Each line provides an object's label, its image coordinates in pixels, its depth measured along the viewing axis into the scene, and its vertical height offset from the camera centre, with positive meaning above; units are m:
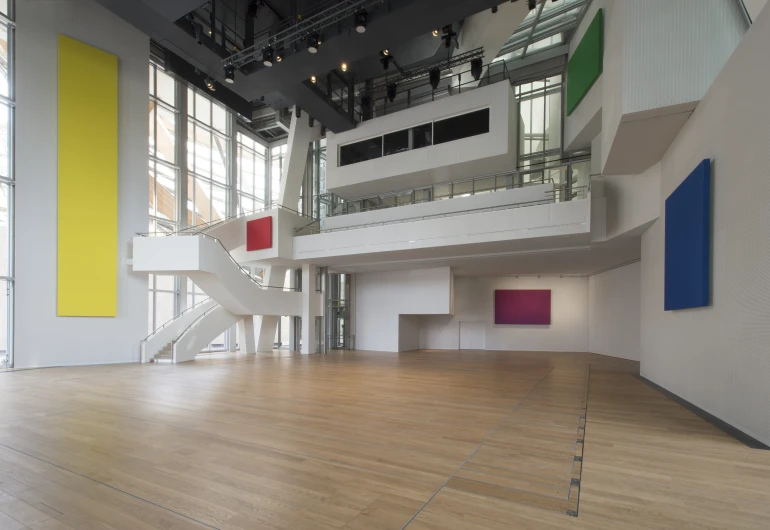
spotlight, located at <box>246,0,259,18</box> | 12.52 +7.71
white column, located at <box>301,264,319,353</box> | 16.75 -1.62
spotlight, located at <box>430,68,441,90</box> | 14.79 +6.77
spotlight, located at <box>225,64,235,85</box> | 12.73 +5.89
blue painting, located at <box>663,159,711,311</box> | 6.12 +0.43
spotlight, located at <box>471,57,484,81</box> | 14.17 +6.81
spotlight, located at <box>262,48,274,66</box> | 12.05 +6.05
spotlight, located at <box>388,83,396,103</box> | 16.27 +6.83
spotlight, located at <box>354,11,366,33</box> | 10.72 +6.27
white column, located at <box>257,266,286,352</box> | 17.39 -2.36
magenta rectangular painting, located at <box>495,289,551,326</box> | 18.59 -1.75
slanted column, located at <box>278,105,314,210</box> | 16.59 +4.08
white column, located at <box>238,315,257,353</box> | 16.91 -2.84
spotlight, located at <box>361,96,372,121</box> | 17.32 +6.70
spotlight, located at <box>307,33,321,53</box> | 11.44 +6.10
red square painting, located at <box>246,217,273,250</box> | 15.59 +1.22
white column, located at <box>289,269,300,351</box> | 20.14 -3.26
